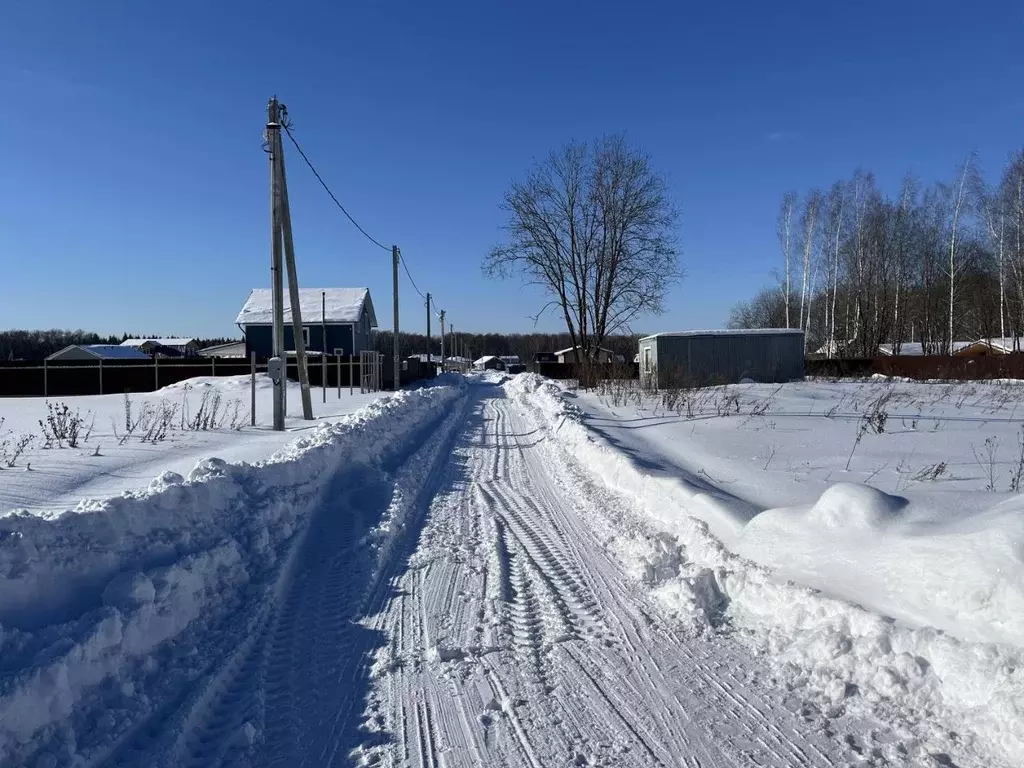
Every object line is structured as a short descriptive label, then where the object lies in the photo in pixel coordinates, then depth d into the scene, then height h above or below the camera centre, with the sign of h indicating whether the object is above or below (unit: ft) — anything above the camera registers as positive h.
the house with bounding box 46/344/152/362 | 181.78 +4.47
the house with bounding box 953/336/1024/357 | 150.21 +3.26
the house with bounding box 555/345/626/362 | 120.78 +1.64
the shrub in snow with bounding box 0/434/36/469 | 28.06 -3.86
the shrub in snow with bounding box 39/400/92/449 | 34.88 -3.53
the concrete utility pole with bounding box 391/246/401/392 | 105.78 +15.96
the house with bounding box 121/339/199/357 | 245.55 +7.83
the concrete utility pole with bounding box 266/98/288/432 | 46.68 +6.75
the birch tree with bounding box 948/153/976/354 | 128.77 +23.61
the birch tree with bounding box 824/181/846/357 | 145.79 +28.90
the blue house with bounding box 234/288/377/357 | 152.25 +10.20
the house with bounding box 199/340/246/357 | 175.63 +4.50
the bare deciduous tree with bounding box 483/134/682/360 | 116.06 +20.19
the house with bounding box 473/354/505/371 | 389.97 +0.17
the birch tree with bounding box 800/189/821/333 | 145.89 +29.31
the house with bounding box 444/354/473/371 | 302.29 +0.21
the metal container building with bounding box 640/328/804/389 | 105.19 +1.44
